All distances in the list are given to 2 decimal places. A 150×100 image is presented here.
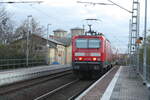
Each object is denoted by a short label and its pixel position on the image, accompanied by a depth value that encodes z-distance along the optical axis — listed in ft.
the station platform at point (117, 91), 41.98
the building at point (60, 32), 393.91
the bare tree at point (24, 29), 165.65
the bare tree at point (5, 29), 139.28
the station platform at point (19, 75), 64.80
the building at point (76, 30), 321.99
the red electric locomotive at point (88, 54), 76.28
